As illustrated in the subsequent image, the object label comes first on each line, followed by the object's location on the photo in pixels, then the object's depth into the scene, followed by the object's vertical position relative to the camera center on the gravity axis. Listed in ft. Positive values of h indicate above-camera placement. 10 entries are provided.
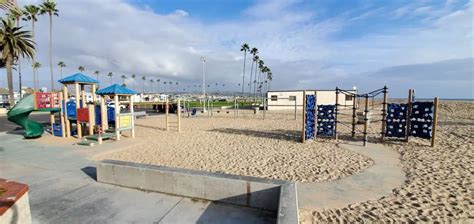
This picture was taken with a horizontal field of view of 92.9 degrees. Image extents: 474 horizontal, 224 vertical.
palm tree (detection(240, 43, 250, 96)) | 193.36 +43.72
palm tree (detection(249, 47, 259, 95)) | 210.59 +43.53
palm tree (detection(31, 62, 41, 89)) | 201.46 +29.54
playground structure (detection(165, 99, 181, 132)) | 44.25 -2.90
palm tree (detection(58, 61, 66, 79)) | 250.16 +37.15
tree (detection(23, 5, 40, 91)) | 107.61 +41.64
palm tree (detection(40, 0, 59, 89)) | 112.37 +44.91
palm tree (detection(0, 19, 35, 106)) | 77.59 +18.40
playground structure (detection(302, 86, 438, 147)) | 30.22 -2.93
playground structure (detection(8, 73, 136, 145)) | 34.42 -2.07
